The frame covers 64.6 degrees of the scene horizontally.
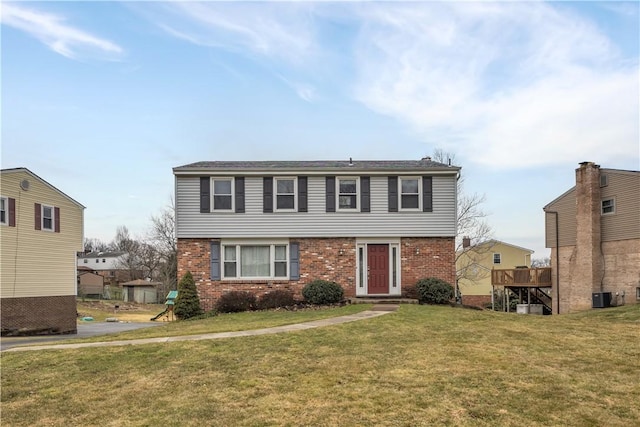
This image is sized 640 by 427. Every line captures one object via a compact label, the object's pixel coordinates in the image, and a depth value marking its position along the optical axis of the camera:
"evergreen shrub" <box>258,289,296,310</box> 19.45
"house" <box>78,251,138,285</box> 87.56
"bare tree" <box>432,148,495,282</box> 34.44
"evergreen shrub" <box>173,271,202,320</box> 19.34
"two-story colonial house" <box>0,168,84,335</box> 23.92
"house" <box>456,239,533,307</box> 47.75
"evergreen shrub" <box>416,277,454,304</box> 19.19
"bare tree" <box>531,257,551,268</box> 84.79
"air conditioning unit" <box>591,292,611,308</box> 26.33
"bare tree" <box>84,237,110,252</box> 117.31
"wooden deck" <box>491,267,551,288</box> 33.59
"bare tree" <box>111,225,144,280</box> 83.25
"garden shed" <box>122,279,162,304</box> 58.56
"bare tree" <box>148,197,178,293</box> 47.61
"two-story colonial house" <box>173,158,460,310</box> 20.31
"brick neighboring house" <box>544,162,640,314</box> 26.05
